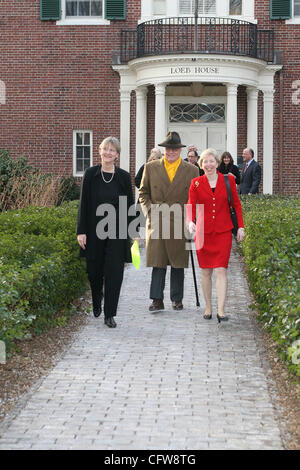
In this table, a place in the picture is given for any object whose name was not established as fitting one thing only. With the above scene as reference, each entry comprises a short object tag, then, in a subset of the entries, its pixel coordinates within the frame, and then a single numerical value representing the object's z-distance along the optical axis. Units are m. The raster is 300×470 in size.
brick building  23.89
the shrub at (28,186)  17.02
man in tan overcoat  9.80
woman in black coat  9.00
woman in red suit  9.09
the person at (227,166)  16.30
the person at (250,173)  17.48
